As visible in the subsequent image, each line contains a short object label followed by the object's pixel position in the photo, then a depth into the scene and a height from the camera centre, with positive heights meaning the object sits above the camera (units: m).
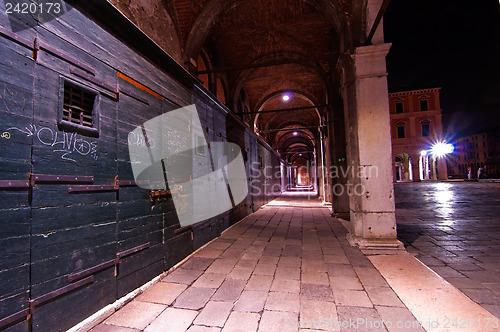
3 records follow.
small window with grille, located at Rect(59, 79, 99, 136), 2.18 +0.76
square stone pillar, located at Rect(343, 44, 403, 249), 4.37 +0.41
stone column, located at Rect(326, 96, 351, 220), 8.06 +0.26
